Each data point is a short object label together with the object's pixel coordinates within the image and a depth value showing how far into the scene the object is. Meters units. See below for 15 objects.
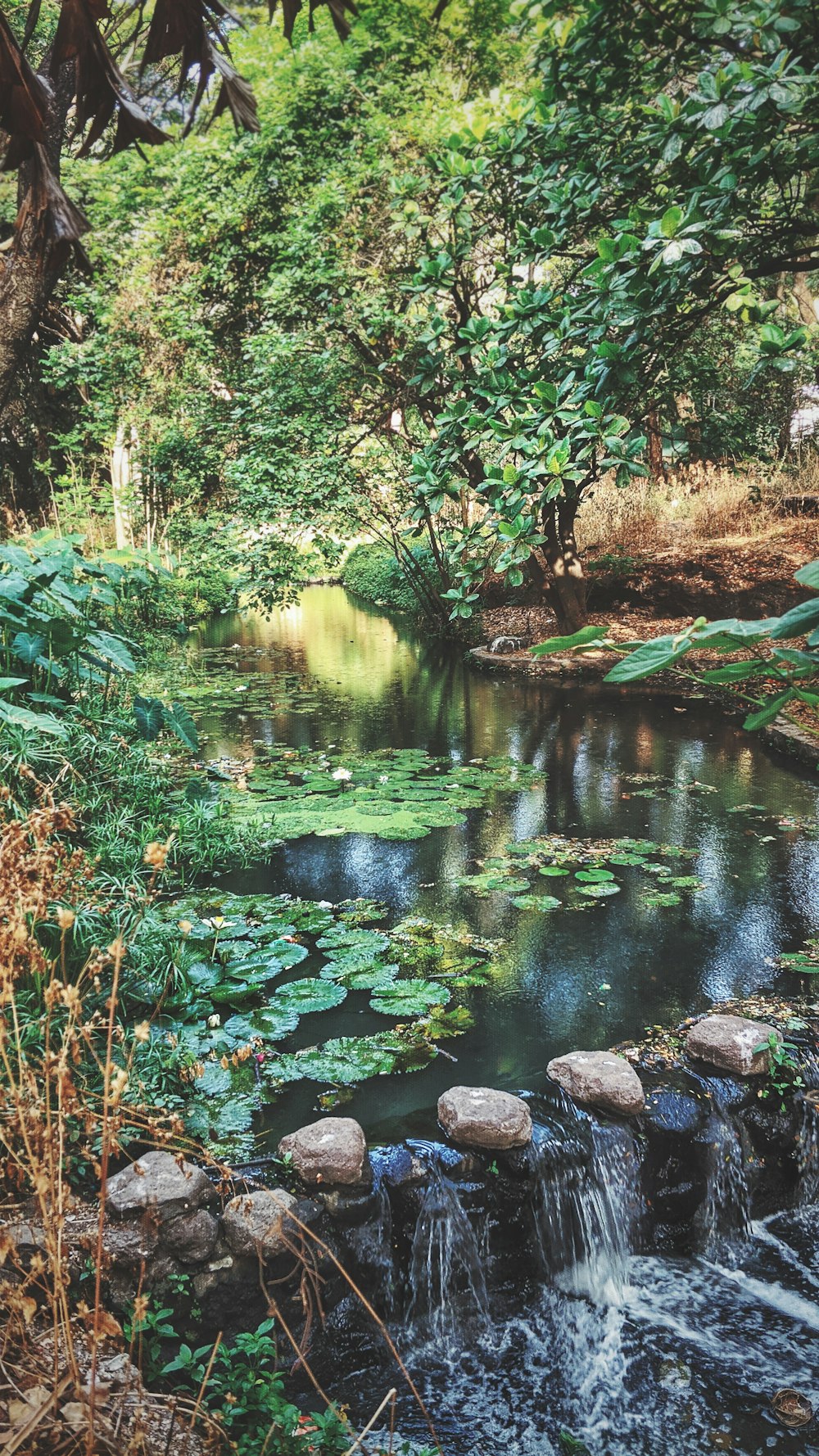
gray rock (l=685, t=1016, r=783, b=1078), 2.99
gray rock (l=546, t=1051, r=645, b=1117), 2.82
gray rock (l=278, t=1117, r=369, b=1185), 2.48
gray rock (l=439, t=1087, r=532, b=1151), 2.66
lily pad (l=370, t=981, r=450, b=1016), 3.43
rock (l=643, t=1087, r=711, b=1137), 2.83
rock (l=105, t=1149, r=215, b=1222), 2.30
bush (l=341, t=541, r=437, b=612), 16.20
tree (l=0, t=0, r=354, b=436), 3.49
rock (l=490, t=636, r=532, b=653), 11.29
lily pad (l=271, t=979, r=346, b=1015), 3.46
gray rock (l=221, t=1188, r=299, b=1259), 2.29
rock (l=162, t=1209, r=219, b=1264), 2.27
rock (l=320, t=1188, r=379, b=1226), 2.47
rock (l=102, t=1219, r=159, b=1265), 2.23
